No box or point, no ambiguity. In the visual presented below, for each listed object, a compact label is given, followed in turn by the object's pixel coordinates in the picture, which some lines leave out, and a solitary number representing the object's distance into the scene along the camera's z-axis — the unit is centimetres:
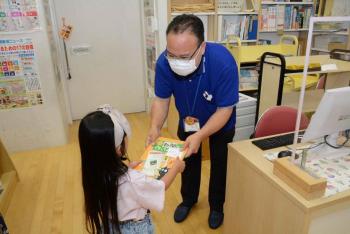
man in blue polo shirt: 138
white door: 349
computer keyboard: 143
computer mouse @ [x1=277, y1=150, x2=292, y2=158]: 125
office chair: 170
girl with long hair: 101
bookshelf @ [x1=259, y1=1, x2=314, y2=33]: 367
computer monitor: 104
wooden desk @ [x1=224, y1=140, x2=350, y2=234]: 104
